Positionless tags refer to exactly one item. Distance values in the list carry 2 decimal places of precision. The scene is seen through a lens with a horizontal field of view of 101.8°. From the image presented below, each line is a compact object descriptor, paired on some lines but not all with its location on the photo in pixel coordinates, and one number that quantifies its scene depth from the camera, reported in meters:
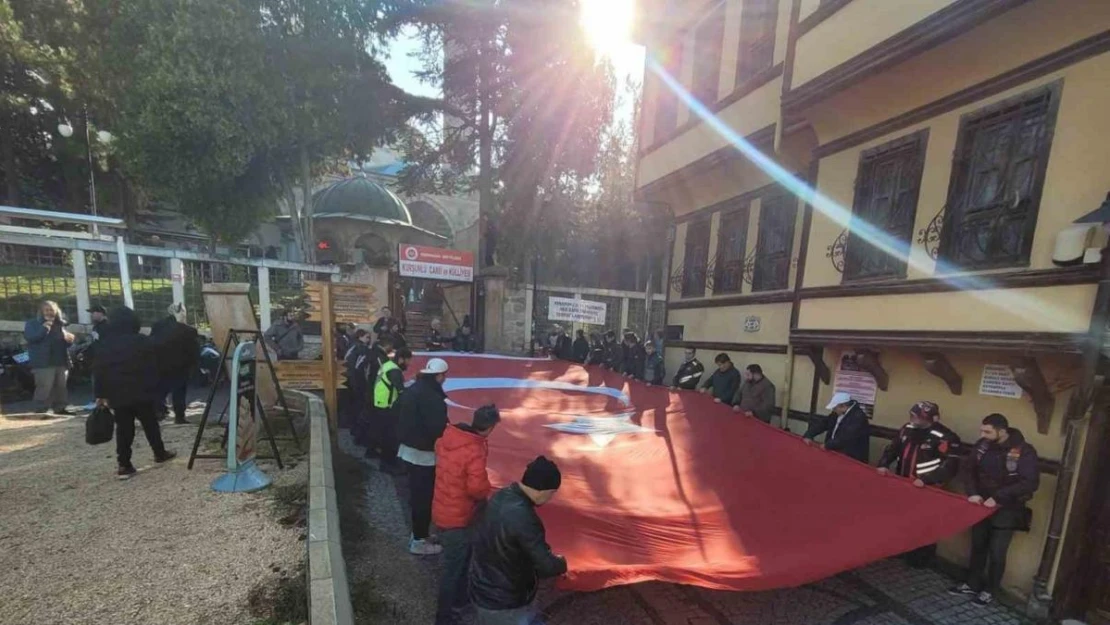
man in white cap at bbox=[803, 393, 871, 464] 5.18
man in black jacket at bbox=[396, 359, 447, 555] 4.19
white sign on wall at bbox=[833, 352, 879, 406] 5.76
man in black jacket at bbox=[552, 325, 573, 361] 12.87
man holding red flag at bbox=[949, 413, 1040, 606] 3.82
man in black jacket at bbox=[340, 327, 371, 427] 7.46
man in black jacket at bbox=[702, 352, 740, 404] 7.61
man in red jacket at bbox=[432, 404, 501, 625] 3.39
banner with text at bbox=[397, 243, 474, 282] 15.87
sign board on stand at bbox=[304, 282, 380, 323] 6.58
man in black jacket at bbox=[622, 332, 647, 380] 11.12
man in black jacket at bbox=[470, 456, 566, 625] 2.56
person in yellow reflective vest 5.55
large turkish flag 3.07
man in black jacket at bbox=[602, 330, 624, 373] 11.51
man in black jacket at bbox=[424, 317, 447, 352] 12.96
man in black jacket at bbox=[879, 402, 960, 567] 4.39
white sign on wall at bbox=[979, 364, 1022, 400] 4.27
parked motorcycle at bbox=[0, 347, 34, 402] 9.09
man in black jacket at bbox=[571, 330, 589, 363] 12.81
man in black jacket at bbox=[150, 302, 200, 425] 5.42
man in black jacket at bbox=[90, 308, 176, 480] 4.69
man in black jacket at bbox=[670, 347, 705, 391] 8.84
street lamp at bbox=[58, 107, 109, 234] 15.85
